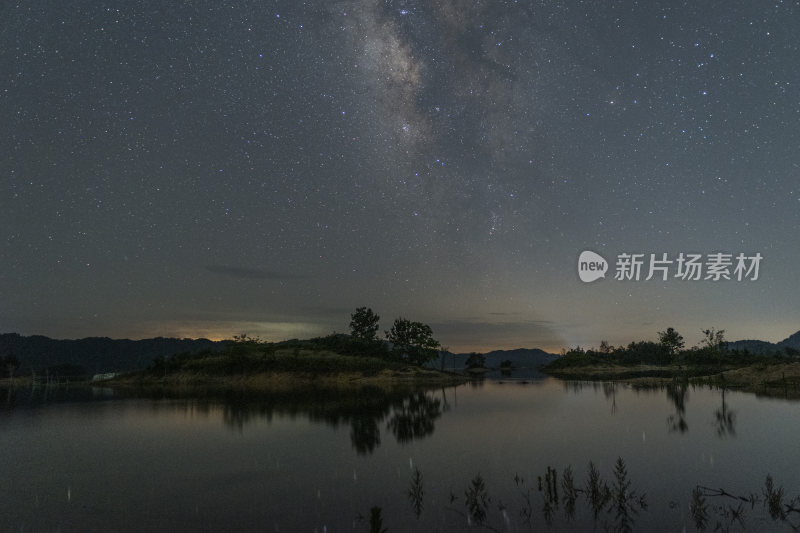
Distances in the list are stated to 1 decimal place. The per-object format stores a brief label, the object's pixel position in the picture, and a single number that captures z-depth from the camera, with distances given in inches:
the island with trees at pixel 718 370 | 3353.3
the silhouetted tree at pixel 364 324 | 6678.2
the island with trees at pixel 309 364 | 4911.4
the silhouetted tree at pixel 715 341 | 5551.2
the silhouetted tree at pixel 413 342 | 6033.5
